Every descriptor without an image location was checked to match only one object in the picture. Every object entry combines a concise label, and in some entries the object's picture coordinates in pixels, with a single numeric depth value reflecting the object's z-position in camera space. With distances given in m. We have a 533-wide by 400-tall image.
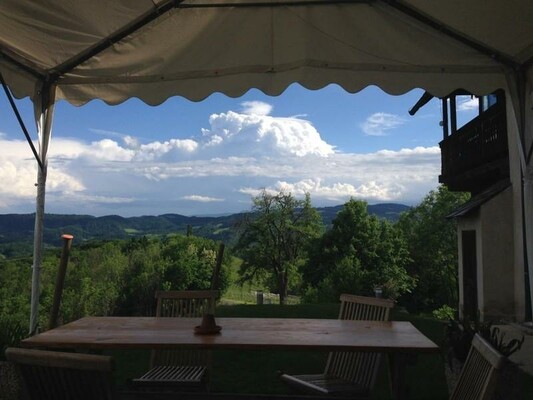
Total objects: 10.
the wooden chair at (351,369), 3.15
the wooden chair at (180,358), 3.28
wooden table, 2.75
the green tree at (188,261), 23.55
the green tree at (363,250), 28.31
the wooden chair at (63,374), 1.79
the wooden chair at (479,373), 1.76
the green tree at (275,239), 30.70
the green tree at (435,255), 31.55
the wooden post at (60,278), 3.81
